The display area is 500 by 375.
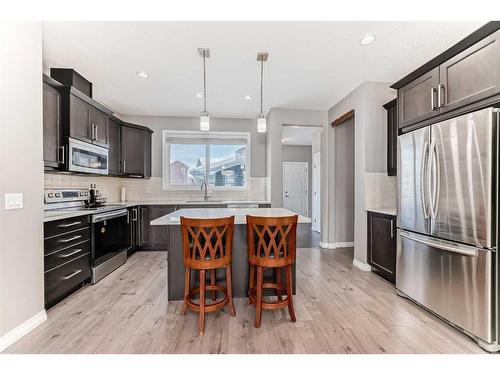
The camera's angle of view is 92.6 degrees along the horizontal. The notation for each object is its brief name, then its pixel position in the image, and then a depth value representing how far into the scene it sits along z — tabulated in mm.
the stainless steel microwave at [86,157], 2891
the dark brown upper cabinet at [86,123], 2924
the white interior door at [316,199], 6191
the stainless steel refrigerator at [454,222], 1754
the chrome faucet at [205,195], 5159
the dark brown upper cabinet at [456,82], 1803
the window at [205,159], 5188
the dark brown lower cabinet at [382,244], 2908
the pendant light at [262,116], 2719
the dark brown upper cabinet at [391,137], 3291
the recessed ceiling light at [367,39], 2398
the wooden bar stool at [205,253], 1970
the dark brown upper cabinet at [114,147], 3949
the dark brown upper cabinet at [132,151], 4375
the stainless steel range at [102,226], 3008
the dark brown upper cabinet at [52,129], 2566
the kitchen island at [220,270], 2473
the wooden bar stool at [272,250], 2021
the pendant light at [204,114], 2646
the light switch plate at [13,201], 1811
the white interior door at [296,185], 7941
